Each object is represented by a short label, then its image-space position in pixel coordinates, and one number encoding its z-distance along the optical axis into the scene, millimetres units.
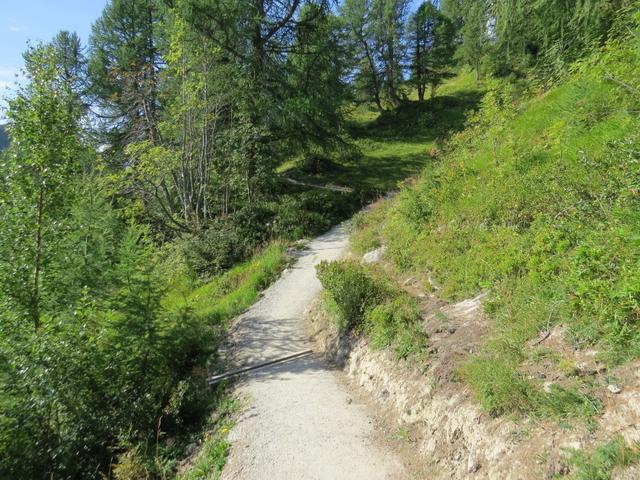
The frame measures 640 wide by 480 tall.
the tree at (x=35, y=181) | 7309
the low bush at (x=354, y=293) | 7336
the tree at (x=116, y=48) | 23688
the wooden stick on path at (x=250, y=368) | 7758
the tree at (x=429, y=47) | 34938
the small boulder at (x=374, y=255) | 9838
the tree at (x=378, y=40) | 35594
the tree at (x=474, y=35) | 11641
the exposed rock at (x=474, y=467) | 3787
